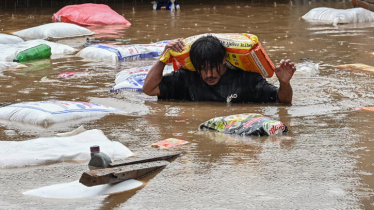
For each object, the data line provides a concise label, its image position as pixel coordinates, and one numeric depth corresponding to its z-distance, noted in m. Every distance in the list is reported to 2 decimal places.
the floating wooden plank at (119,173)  5.18
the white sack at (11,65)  13.11
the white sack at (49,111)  8.12
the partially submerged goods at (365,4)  24.04
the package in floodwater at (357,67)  11.90
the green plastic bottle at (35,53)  14.06
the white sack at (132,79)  10.61
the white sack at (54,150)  6.14
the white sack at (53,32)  18.19
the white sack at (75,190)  5.22
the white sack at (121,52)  13.97
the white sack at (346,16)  21.11
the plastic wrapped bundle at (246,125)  7.20
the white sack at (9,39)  16.10
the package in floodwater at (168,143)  6.80
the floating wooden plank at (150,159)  5.86
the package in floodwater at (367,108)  8.55
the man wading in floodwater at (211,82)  8.80
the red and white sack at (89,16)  21.78
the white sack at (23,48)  14.04
